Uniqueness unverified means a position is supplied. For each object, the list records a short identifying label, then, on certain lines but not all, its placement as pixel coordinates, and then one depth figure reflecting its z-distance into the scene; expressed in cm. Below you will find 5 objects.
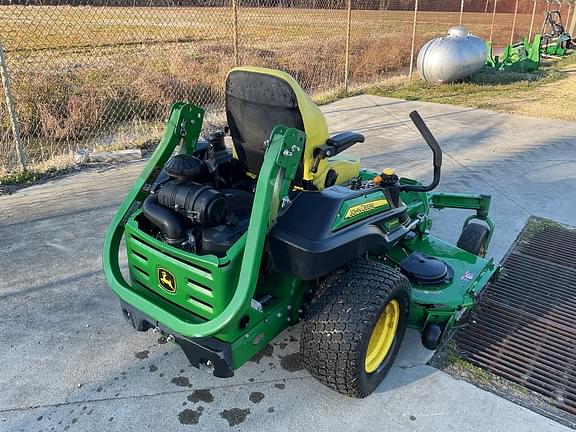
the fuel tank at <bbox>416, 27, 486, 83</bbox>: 1045
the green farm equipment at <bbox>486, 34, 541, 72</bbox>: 1299
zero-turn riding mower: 228
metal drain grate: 283
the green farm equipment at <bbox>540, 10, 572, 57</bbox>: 1673
